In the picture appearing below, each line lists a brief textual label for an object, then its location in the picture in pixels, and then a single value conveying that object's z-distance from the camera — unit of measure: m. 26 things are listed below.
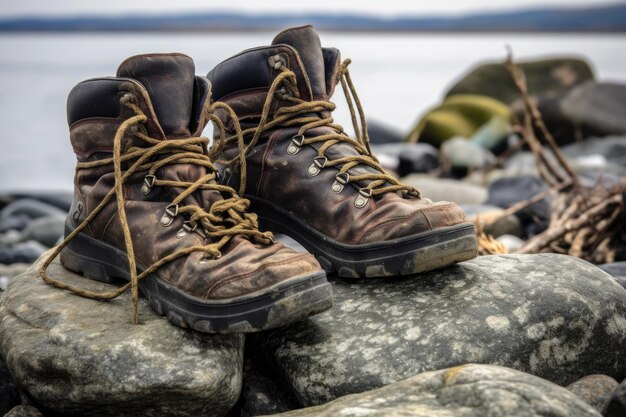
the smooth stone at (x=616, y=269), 3.56
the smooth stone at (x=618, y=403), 2.00
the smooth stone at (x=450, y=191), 6.79
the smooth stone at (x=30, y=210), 6.92
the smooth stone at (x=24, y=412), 2.34
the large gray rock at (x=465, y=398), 1.81
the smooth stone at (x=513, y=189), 6.39
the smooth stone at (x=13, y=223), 6.60
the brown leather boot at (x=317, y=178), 2.53
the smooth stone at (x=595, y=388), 2.24
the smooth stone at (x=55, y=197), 7.29
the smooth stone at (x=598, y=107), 10.93
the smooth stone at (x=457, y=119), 10.25
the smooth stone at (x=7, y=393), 2.51
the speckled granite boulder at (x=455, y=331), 2.37
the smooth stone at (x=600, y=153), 8.46
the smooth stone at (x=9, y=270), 4.74
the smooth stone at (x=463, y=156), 8.56
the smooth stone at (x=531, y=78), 12.95
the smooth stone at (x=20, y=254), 5.24
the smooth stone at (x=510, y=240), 4.90
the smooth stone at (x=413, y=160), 8.48
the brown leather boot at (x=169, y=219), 2.23
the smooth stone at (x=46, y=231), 5.84
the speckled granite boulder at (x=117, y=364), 2.18
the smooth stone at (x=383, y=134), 11.47
